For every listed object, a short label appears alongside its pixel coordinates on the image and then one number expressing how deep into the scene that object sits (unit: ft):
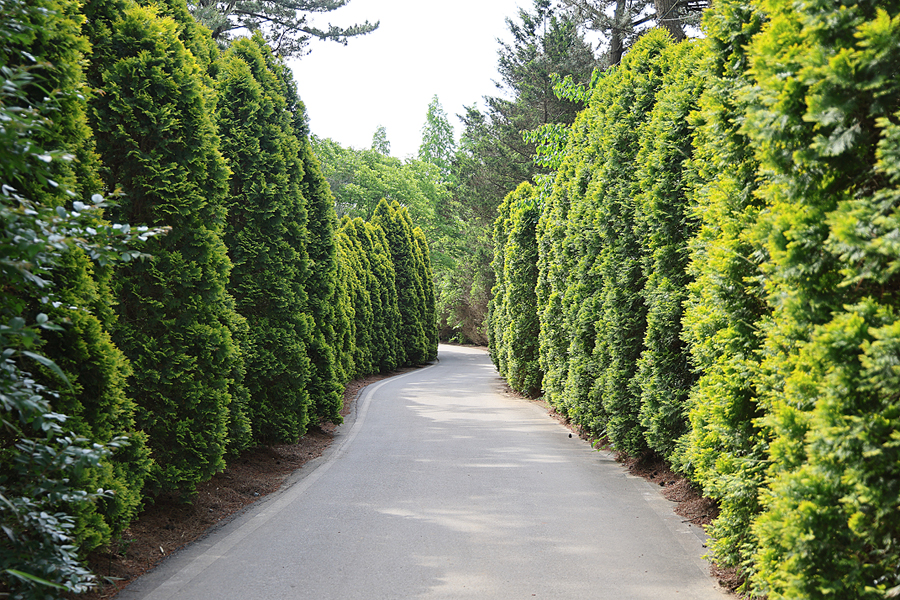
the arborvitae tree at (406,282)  94.58
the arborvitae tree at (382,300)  80.43
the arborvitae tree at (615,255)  26.94
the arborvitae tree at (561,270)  34.71
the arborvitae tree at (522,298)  55.83
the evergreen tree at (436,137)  220.23
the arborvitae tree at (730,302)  13.67
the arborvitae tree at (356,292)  61.43
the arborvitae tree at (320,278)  35.22
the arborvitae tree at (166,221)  18.51
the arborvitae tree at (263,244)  29.40
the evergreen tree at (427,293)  104.22
